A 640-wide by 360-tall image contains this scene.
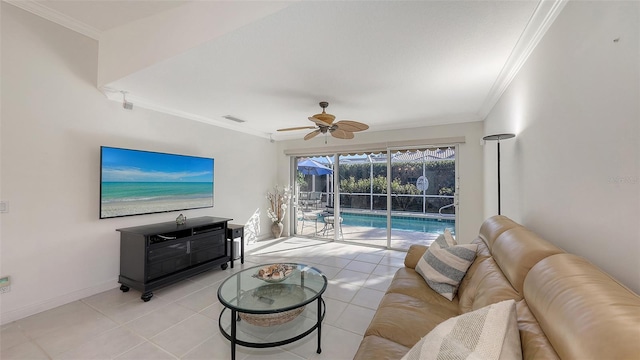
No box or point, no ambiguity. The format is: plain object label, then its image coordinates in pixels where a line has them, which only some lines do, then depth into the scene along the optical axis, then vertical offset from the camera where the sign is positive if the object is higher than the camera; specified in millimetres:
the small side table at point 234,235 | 3730 -790
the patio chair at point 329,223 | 5371 -856
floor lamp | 2184 +458
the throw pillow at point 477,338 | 820 -550
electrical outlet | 2189 -917
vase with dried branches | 5547 -490
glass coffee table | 1783 -932
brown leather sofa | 678 -462
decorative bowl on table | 2196 -827
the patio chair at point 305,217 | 5809 -776
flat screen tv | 2836 +33
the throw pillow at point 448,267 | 1903 -666
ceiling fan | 2943 +749
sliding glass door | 4504 -214
